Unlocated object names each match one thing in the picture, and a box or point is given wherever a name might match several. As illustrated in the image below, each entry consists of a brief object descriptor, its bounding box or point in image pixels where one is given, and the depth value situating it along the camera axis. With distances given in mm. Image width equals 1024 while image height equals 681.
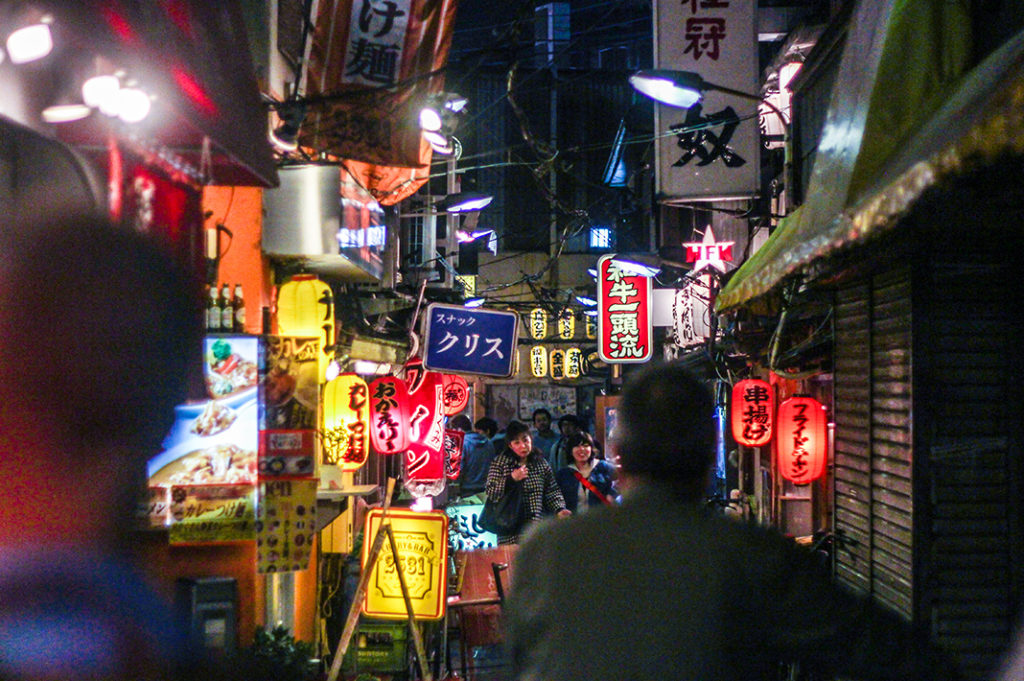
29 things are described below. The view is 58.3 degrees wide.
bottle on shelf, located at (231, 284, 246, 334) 9617
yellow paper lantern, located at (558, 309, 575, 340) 40781
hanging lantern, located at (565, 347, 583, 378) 40281
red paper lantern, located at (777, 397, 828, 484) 11891
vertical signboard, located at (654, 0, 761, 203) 12297
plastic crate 12320
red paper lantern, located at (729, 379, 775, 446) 14930
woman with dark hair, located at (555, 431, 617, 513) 15320
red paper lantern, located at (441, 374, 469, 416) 24975
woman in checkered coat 13914
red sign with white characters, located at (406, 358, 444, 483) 14719
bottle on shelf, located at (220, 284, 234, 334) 9391
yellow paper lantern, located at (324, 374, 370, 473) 13469
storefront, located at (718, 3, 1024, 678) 6078
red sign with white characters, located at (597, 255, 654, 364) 23969
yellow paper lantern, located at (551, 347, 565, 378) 40688
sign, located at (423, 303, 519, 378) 11227
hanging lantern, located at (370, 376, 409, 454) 14484
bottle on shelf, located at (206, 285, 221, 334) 9141
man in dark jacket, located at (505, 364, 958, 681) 2818
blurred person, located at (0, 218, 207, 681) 4754
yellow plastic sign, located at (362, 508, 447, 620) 10602
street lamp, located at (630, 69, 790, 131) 10023
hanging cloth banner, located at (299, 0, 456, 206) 10727
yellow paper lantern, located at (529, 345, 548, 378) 40125
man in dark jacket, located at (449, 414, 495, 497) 22625
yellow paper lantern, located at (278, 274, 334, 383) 11398
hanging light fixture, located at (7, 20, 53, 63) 4766
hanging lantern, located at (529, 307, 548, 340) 38984
